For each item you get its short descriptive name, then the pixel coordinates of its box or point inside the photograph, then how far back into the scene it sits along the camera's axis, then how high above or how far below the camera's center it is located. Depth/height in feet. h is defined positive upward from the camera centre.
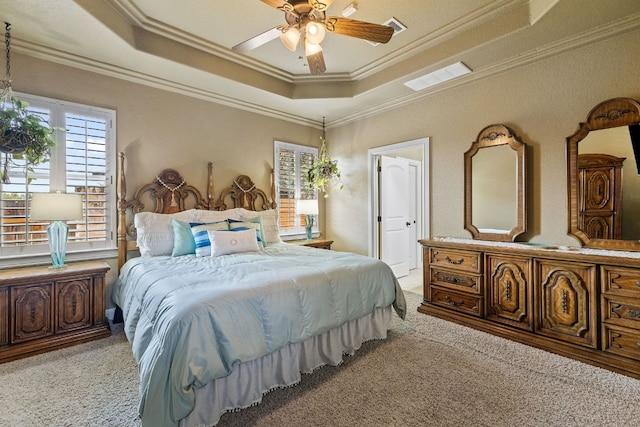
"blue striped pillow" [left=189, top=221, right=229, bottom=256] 10.11 -0.63
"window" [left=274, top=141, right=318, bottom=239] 15.79 +1.81
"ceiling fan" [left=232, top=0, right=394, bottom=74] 6.93 +4.65
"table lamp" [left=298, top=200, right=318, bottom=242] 15.25 +0.30
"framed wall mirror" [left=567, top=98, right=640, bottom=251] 8.07 +1.05
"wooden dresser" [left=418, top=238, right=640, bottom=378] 7.23 -2.44
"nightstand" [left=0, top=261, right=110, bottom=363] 7.82 -2.63
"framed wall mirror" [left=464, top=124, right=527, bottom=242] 10.09 +1.04
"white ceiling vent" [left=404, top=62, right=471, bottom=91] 10.66 +5.33
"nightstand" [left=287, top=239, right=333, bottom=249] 14.73 -1.45
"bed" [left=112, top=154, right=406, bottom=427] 5.00 -1.99
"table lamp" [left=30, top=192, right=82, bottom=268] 8.36 +0.07
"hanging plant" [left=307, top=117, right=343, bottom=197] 16.26 +2.35
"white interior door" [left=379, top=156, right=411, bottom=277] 15.70 +0.07
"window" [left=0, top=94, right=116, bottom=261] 9.02 +1.20
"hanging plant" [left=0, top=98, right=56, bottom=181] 8.05 +2.29
